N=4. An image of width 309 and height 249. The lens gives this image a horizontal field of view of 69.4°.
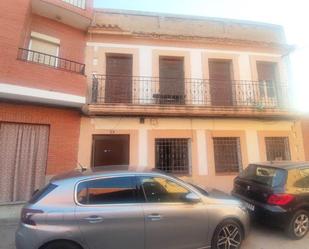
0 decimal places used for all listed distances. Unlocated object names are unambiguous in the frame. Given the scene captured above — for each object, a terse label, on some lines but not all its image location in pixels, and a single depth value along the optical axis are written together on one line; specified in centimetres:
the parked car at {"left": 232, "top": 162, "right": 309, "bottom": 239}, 462
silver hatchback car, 334
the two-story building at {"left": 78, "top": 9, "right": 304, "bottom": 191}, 823
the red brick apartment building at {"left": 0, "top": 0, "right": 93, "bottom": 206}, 650
